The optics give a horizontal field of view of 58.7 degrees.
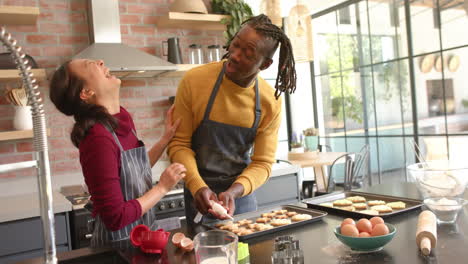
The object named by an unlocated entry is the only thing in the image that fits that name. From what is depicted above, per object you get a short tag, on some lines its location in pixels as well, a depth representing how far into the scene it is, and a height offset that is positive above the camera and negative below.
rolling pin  0.95 -0.30
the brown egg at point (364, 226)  1.02 -0.28
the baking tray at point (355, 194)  1.31 -0.32
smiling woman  1.27 -0.07
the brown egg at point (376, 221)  1.05 -0.28
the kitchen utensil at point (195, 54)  3.26 +0.55
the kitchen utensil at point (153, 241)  1.07 -0.29
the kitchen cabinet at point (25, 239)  2.09 -0.52
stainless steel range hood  2.78 +0.57
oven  2.24 -0.48
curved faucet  0.65 -0.03
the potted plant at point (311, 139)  4.41 -0.25
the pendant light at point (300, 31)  3.51 +0.72
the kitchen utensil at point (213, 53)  3.32 +0.56
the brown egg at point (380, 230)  0.99 -0.29
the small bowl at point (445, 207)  1.18 -0.29
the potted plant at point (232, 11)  3.34 +0.90
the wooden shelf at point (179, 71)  3.08 +0.42
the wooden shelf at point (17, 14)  2.56 +0.78
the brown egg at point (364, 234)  0.99 -0.29
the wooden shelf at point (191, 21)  3.14 +0.81
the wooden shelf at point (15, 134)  2.57 +0.02
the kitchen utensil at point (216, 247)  0.85 -0.26
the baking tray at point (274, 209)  1.18 -0.32
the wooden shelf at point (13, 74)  2.55 +0.40
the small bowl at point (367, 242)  0.97 -0.31
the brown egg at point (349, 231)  1.00 -0.28
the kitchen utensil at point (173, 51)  3.15 +0.57
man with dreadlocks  1.66 +0.00
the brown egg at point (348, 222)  1.04 -0.27
